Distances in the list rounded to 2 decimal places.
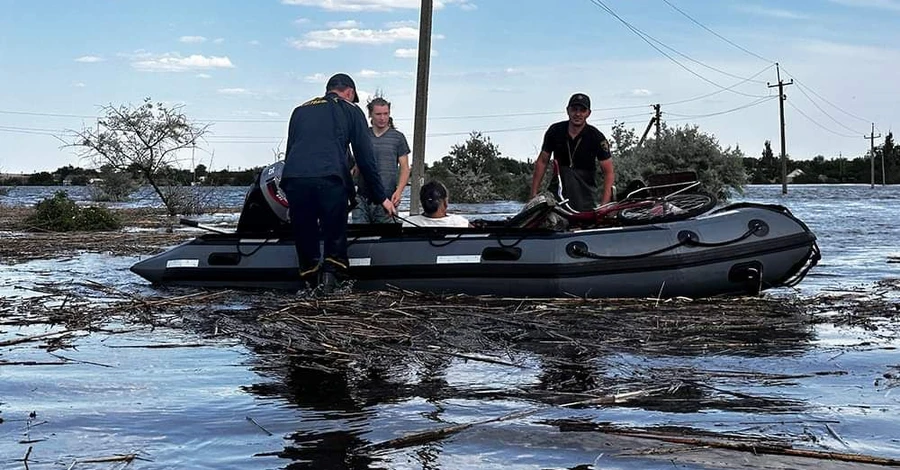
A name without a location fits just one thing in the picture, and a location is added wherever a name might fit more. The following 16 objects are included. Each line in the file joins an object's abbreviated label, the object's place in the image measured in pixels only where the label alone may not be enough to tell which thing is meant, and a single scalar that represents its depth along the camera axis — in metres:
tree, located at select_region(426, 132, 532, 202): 53.25
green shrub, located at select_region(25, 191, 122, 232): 22.55
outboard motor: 10.57
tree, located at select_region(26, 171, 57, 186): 111.22
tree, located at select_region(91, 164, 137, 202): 50.81
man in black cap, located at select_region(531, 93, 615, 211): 10.45
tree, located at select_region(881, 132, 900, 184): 103.12
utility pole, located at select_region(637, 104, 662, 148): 48.76
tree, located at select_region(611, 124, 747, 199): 42.81
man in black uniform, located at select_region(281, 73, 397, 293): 8.92
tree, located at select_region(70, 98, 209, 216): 33.31
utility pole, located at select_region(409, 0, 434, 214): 16.27
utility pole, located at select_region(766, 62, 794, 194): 69.06
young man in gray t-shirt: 10.23
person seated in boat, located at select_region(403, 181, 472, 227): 10.03
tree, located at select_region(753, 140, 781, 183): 103.49
